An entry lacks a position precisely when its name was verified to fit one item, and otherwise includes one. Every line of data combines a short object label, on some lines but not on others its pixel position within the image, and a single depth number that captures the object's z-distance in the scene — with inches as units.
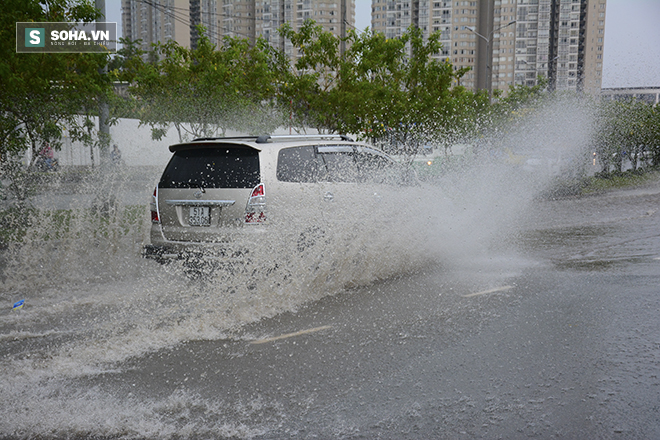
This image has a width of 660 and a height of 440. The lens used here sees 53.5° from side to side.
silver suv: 277.3
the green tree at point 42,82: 414.9
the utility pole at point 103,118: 525.4
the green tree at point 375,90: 936.3
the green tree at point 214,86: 1026.7
